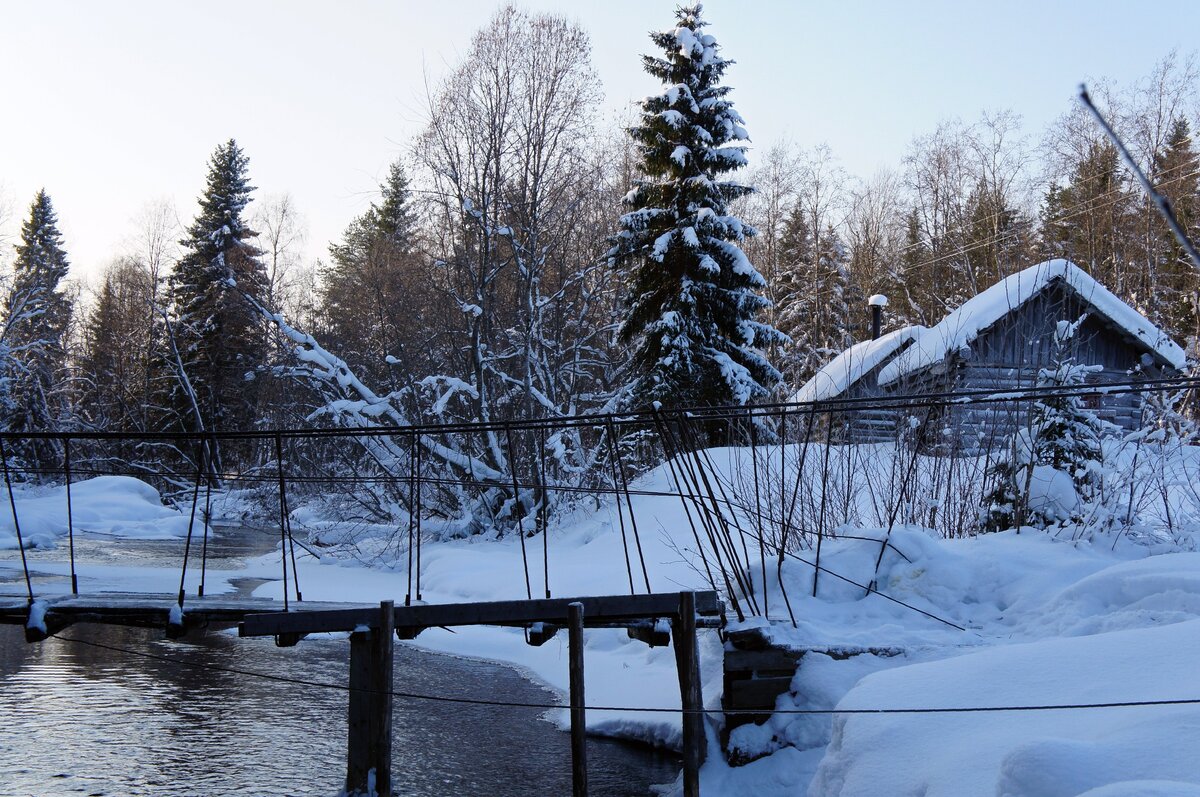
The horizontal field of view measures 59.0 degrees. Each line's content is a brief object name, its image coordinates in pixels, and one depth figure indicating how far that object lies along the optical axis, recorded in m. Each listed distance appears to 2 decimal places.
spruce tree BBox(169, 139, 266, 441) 35.41
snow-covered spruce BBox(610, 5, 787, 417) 21.33
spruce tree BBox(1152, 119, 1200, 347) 27.59
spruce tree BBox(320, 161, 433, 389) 23.34
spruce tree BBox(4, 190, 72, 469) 31.80
